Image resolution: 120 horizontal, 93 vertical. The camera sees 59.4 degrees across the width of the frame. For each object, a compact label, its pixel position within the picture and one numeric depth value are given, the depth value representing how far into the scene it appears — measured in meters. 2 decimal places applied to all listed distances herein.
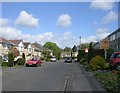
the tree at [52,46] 61.03
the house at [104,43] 33.61
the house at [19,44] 30.56
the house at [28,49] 35.25
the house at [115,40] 22.05
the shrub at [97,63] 10.42
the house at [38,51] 41.34
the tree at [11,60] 16.03
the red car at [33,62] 15.62
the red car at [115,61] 9.53
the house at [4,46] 23.89
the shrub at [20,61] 17.95
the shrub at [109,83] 4.49
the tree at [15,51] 22.47
